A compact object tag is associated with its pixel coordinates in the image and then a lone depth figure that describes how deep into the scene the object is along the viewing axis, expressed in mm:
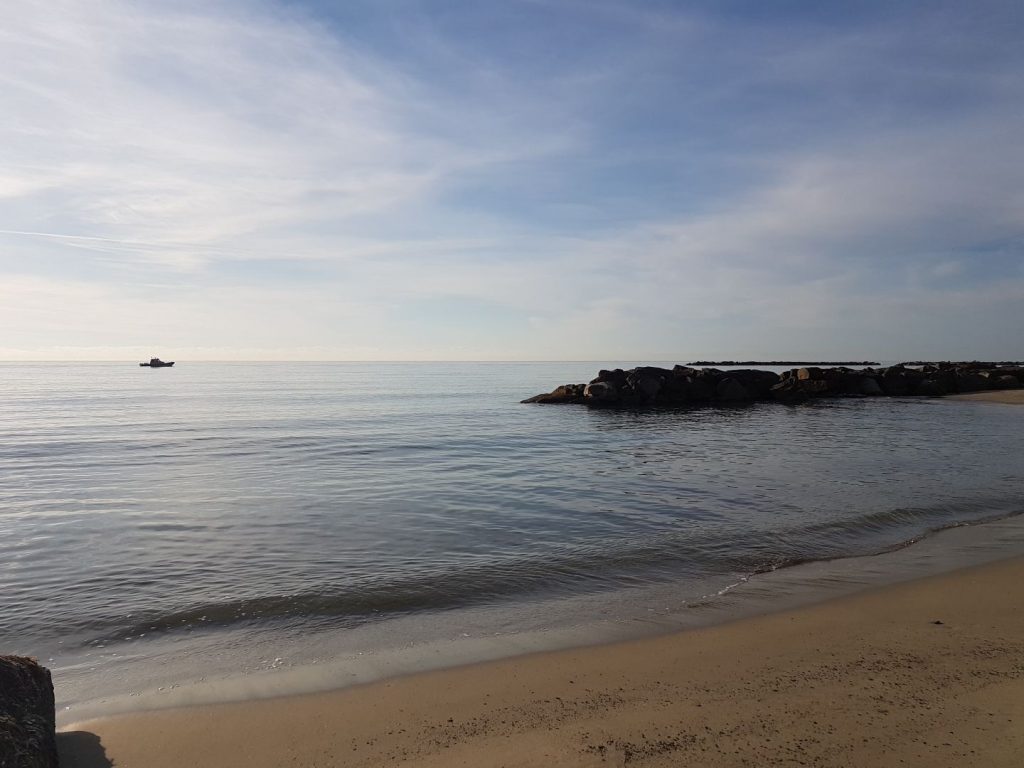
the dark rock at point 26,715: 3537
